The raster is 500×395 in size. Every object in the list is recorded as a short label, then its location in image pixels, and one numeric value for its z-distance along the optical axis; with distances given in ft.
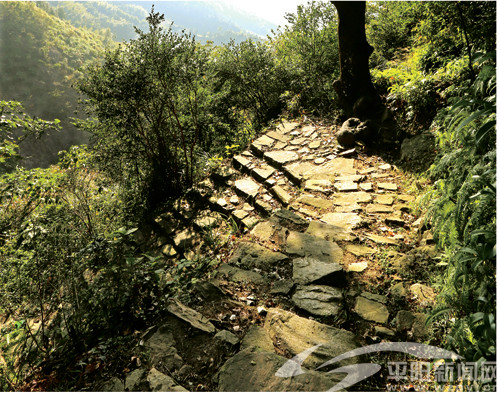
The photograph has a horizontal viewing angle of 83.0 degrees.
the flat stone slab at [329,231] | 11.37
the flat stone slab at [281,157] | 17.76
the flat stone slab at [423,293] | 7.92
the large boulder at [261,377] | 5.93
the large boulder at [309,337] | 6.77
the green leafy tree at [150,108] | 14.80
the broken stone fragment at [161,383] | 6.46
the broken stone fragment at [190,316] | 8.04
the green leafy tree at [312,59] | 22.61
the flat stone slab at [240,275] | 9.96
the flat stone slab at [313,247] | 10.41
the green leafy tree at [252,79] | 23.94
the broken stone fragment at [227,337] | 7.51
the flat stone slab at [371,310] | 7.86
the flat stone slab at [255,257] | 10.55
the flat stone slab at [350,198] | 13.44
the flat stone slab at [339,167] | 15.94
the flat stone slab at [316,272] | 9.36
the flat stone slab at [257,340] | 7.36
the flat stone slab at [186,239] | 13.46
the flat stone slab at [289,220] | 12.61
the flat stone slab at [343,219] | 12.06
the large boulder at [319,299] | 8.32
